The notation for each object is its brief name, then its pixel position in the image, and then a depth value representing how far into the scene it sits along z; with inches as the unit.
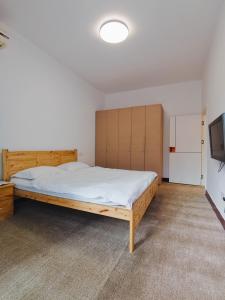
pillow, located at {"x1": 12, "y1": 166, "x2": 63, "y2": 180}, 96.7
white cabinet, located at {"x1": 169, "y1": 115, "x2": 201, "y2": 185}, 171.8
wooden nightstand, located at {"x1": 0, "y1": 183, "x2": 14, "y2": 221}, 87.7
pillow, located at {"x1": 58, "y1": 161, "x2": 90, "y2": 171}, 129.9
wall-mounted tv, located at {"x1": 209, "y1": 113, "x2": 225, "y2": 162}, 72.7
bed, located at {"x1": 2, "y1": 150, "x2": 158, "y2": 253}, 66.0
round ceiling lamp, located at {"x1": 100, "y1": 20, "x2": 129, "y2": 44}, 95.9
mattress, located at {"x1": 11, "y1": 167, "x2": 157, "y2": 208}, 68.9
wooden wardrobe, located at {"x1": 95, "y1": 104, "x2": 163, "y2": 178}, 173.3
